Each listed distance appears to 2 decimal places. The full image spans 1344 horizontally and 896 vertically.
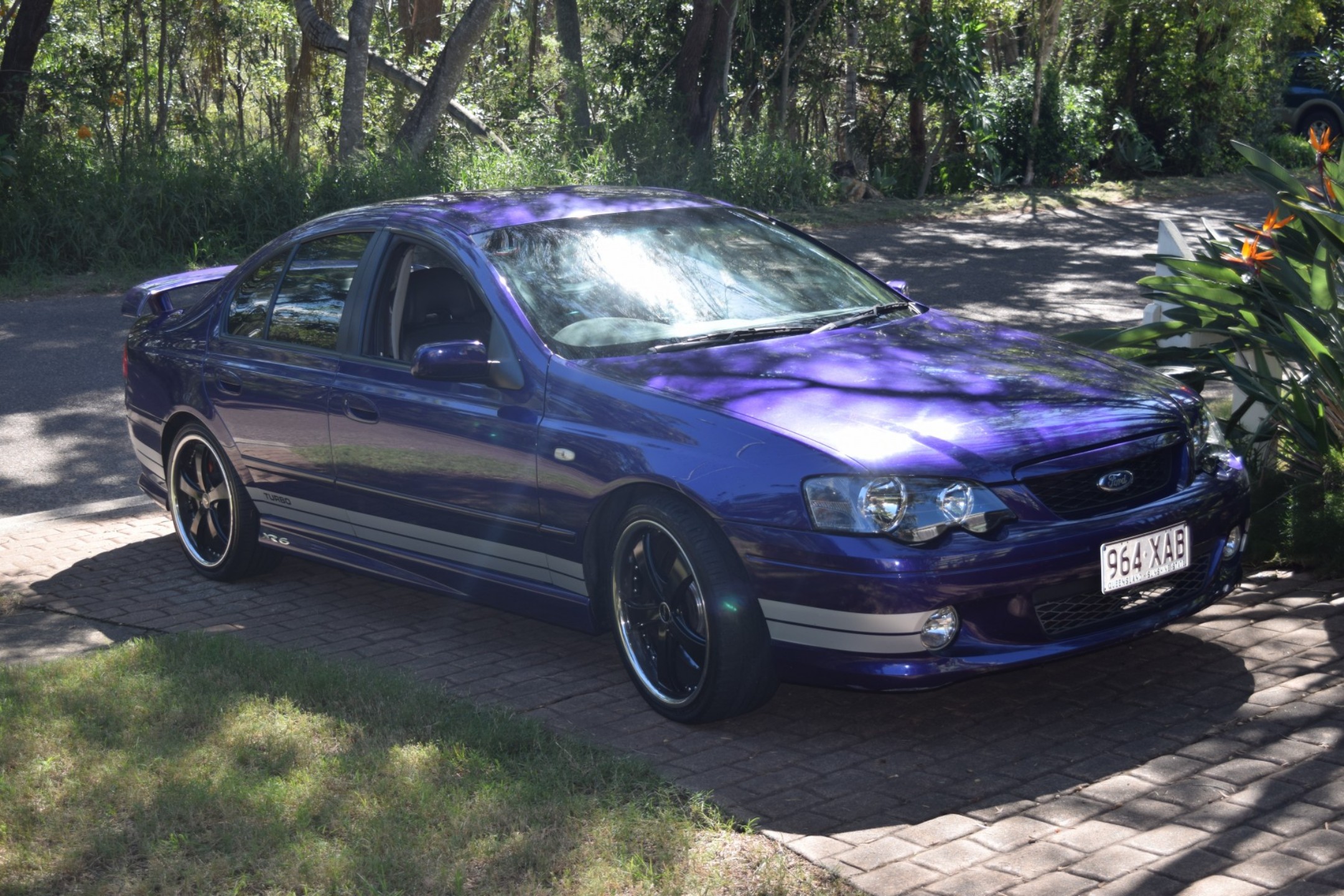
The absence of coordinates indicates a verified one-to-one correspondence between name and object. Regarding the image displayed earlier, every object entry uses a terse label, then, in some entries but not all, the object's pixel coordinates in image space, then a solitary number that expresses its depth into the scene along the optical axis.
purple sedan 4.28
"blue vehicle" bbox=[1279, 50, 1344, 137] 27.86
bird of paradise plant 5.91
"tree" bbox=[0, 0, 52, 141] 17.58
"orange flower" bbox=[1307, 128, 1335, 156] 6.14
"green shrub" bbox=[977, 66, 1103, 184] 23.25
